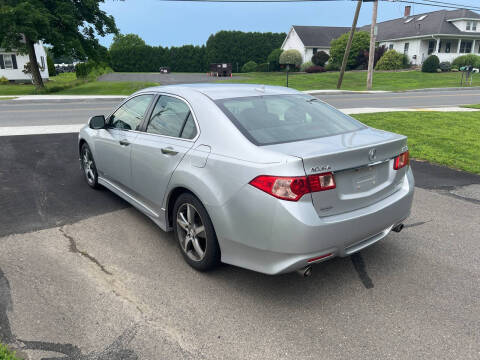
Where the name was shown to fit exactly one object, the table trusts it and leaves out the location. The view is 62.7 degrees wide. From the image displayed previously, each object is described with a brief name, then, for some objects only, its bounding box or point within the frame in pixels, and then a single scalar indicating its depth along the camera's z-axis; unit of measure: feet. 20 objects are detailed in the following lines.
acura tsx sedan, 9.25
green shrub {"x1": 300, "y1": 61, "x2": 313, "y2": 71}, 174.44
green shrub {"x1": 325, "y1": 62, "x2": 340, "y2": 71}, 165.07
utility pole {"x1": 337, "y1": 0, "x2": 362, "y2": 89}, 95.09
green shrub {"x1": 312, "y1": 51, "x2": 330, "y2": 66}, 180.32
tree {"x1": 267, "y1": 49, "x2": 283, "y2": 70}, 202.18
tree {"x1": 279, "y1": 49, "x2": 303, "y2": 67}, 188.44
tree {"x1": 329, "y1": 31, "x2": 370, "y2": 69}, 161.38
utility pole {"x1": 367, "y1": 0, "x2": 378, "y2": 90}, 95.65
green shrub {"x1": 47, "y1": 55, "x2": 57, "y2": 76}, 162.40
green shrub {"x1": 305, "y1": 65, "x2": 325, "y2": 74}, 164.35
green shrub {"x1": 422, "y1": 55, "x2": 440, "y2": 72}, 143.43
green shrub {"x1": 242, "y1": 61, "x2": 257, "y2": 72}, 210.08
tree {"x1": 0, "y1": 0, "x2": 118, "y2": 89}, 77.66
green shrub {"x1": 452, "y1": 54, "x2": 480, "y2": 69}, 147.54
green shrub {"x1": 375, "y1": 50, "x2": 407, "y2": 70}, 159.02
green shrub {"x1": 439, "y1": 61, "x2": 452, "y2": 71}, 148.66
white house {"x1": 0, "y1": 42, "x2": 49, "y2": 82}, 126.72
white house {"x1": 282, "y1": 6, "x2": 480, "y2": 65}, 168.35
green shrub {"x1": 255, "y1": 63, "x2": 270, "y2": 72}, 201.46
